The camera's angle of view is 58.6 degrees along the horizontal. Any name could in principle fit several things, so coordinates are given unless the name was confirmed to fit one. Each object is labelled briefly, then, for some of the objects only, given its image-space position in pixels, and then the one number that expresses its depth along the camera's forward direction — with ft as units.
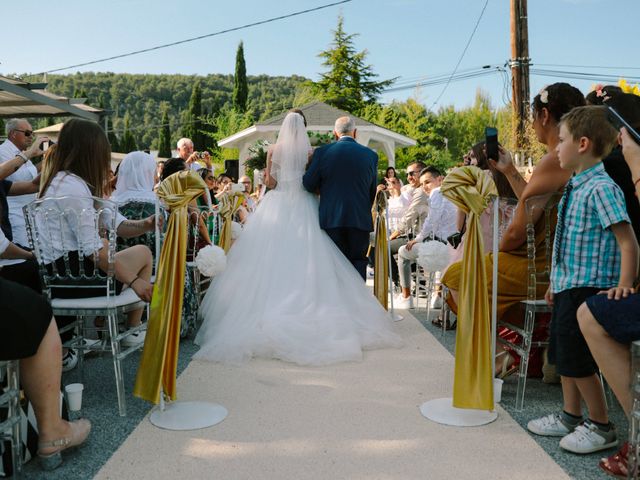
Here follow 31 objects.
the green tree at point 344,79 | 127.03
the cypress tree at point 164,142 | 169.66
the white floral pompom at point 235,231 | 19.40
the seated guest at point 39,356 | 7.37
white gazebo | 77.46
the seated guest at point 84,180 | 11.31
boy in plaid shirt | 8.82
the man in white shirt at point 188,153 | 24.83
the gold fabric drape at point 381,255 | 20.17
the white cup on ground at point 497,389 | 11.43
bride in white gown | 14.93
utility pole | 37.86
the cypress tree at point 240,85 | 147.28
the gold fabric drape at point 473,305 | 10.47
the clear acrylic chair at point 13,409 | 7.45
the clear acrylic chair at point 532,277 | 11.05
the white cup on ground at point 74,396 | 10.39
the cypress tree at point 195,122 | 146.54
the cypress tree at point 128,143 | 154.30
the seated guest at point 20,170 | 17.35
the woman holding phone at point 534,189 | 11.16
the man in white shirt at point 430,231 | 21.35
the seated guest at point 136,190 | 16.67
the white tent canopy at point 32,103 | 27.52
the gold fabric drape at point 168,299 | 10.61
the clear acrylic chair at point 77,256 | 10.81
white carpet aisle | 8.52
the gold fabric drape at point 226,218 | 18.84
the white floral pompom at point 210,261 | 12.76
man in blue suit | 18.07
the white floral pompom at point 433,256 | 14.52
